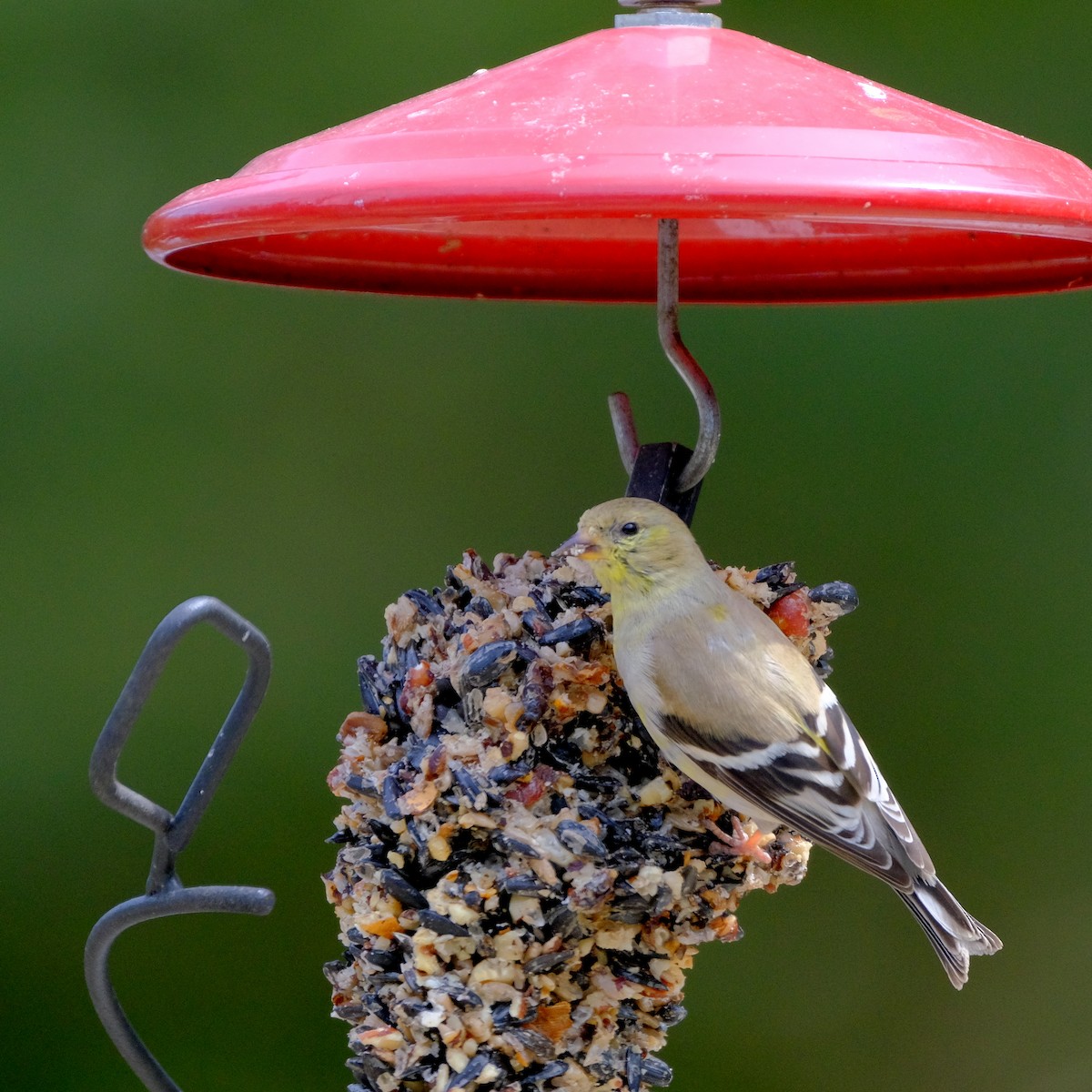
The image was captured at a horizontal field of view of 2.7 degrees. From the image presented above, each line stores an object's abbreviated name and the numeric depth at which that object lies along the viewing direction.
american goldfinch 4.33
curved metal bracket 4.33
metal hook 4.35
